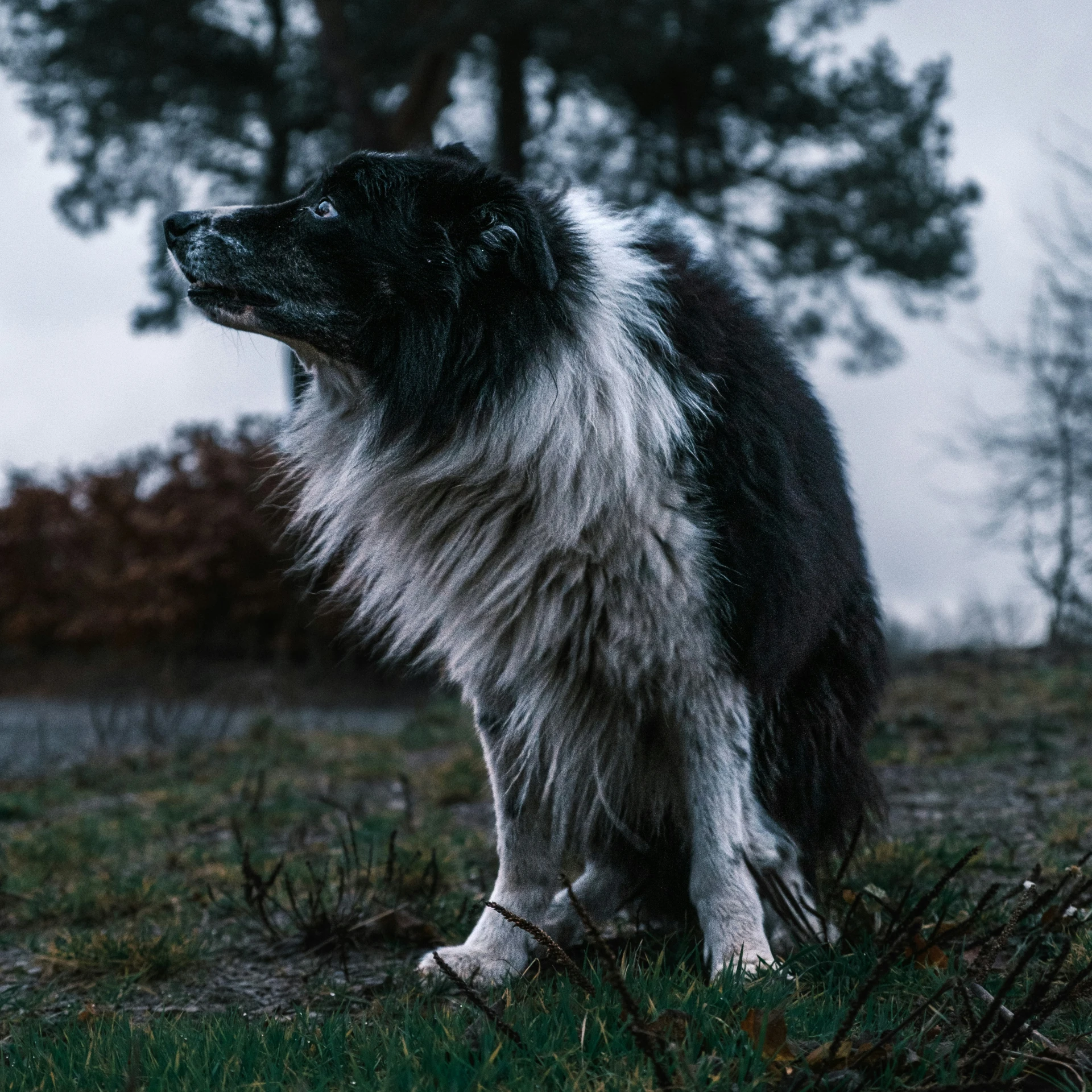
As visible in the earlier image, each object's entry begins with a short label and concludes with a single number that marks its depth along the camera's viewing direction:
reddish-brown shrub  13.11
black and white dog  2.94
